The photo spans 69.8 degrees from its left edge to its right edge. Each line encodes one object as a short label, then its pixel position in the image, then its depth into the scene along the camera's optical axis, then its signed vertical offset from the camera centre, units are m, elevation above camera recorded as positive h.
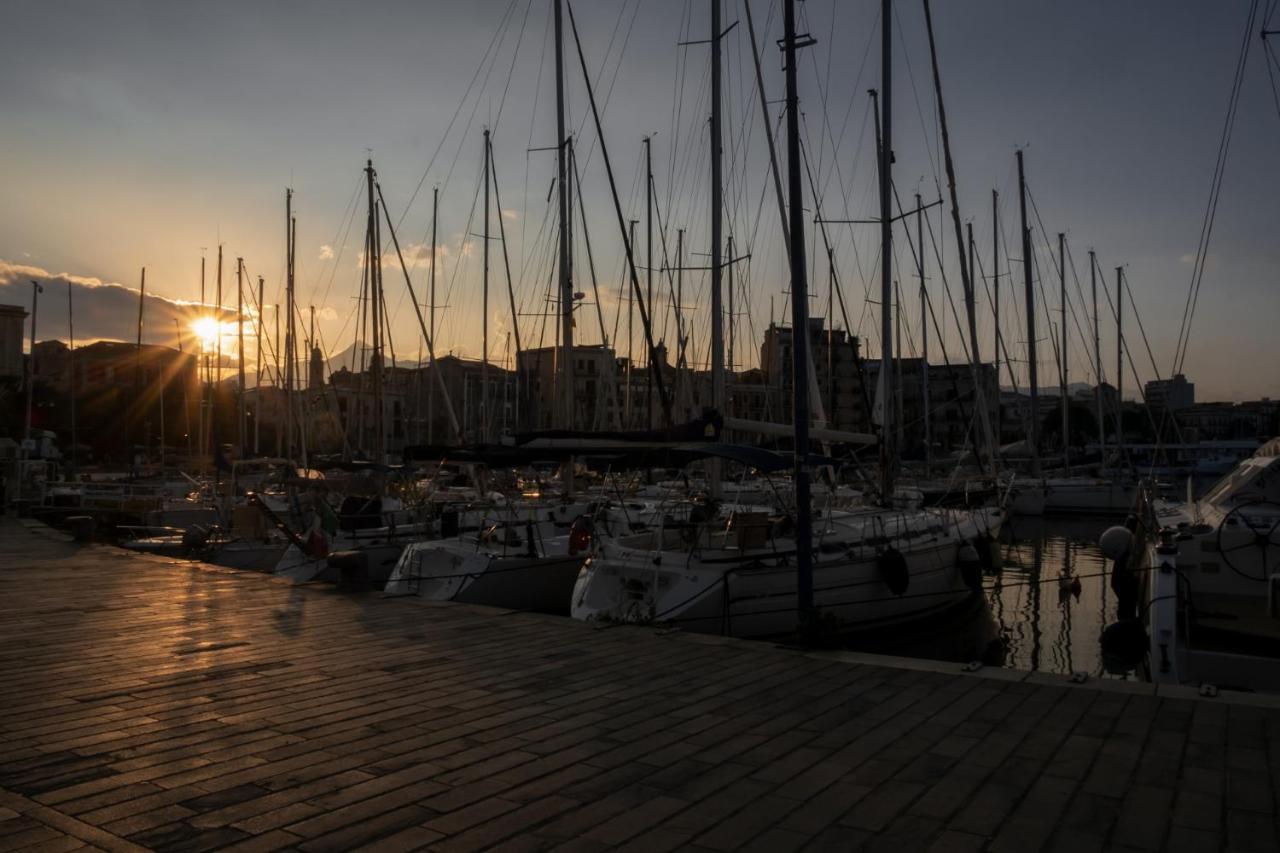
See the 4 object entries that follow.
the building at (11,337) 67.62 +8.91
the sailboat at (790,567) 10.25 -1.83
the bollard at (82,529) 21.14 -1.69
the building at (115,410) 76.19 +3.92
